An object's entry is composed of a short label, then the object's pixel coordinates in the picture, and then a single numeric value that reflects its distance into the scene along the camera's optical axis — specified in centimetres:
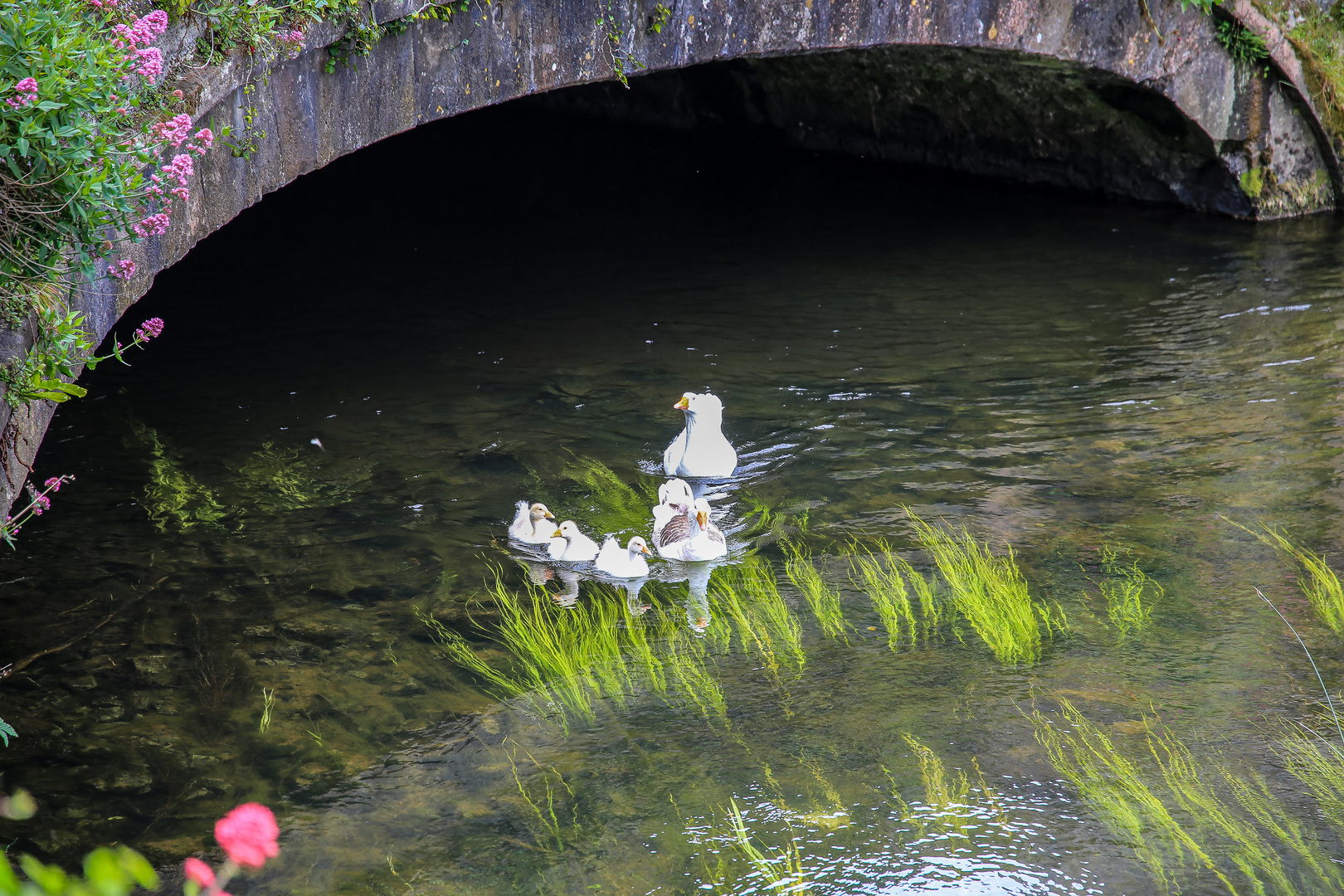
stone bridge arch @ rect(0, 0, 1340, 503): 664
